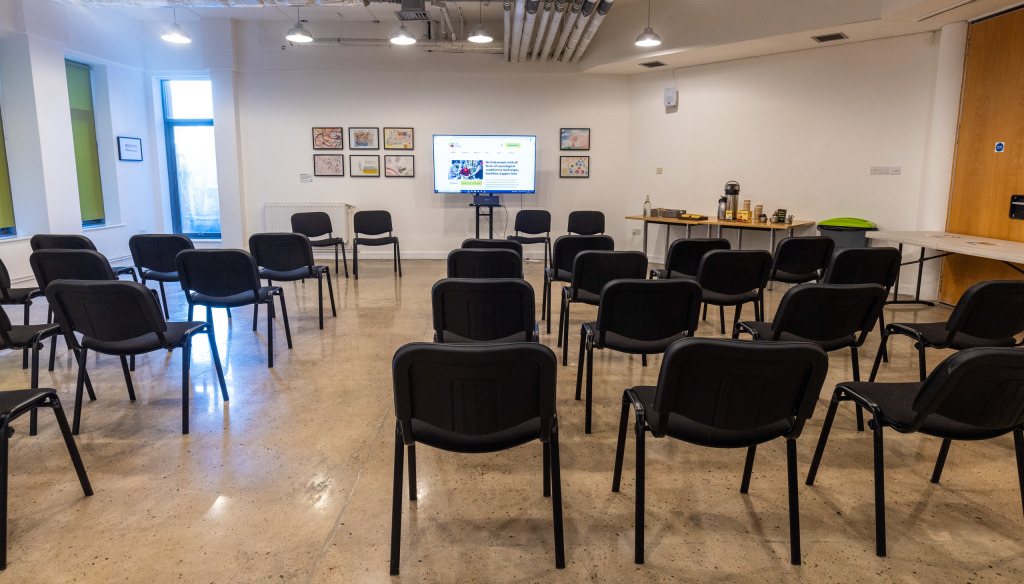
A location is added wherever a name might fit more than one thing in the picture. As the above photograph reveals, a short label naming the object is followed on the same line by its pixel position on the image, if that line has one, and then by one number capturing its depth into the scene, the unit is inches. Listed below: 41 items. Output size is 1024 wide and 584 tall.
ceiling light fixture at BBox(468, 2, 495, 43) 271.0
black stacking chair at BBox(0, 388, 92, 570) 80.2
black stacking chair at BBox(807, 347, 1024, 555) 71.7
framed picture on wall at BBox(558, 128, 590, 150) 361.7
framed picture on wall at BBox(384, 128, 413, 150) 360.5
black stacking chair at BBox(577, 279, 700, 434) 114.6
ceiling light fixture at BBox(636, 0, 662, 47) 260.7
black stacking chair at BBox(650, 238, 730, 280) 182.5
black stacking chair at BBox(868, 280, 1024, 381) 112.3
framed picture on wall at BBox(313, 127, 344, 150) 360.5
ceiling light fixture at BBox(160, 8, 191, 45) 275.8
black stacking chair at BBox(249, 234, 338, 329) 196.2
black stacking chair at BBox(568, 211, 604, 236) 332.2
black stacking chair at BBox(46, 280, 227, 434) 108.8
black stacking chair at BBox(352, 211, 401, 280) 305.4
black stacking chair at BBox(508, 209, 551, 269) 331.9
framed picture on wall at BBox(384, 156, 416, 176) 363.3
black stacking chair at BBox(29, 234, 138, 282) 187.8
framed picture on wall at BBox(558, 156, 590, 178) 365.4
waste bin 263.7
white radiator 360.8
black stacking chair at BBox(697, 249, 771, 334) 157.3
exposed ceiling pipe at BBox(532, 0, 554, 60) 254.2
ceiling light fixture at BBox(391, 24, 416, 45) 272.1
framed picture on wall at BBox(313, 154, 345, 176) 363.3
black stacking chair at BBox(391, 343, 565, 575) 70.8
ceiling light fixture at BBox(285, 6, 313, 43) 271.3
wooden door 211.8
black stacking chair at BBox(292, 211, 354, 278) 305.0
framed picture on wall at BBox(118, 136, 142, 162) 337.7
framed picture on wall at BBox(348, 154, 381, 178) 363.8
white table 176.5
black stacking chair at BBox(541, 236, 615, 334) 188.2
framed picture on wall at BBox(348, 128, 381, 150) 361.1
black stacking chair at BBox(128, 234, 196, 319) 193.5
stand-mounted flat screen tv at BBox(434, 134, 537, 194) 349.4
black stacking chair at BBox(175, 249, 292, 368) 156.4
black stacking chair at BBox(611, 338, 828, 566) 72.0
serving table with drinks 282.8
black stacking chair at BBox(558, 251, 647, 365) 154.9
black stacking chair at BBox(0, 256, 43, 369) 154.6
